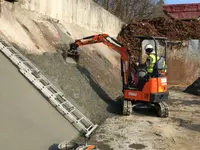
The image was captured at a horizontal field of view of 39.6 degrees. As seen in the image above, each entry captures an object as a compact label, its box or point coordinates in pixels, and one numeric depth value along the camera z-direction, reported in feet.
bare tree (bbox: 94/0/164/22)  90.84
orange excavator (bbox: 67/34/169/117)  23.77
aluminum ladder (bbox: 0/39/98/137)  17.47
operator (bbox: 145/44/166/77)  23.72
